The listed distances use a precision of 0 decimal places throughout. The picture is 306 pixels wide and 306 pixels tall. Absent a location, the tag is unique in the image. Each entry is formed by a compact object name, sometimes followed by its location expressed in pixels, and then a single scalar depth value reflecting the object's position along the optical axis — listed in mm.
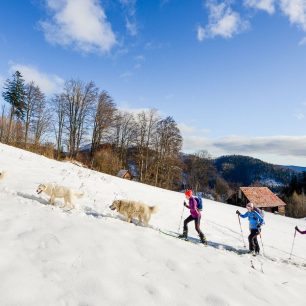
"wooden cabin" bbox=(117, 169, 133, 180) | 43156
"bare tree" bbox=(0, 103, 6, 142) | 52131
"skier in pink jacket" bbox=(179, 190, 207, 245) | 12078
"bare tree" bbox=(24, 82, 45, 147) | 49875
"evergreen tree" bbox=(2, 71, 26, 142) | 51688
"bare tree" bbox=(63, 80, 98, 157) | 46222
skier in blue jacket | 12273
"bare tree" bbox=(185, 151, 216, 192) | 66500
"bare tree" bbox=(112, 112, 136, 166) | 59006
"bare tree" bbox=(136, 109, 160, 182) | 50281
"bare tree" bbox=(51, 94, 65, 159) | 47188
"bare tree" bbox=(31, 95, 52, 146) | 50312
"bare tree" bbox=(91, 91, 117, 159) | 48594
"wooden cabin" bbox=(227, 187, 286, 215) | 54344
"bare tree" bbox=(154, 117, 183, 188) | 49719
